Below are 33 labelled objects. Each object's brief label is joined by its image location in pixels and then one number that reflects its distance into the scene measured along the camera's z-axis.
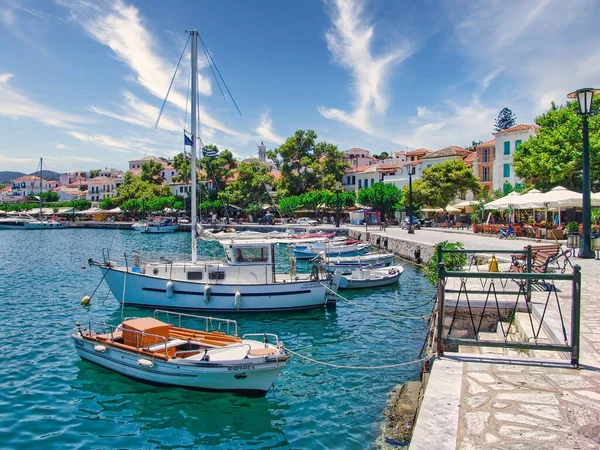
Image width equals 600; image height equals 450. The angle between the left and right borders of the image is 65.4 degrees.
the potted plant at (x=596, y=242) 19.31
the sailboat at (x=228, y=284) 17.45
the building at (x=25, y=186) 150.25
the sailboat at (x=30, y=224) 82.38
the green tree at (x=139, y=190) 94.62
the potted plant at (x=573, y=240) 20.47
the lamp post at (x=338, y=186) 45.28
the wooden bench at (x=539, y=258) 11.85
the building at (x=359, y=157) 100.56
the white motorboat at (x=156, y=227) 71.92
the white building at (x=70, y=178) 167.00
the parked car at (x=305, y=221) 65.54
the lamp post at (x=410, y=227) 40.12
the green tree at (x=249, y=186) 75.88
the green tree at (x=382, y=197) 64.19
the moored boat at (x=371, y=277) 22.52
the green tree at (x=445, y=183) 51.03
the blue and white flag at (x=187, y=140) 19.69
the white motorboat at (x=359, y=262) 25.34
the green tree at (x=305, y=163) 76.62
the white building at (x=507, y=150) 52.78
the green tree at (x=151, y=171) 101.94
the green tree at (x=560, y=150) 31.16
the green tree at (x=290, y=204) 69.75
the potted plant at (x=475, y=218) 42.68
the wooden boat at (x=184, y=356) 9.48
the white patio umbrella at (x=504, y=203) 28.23
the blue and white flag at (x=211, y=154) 24.88
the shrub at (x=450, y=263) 16.09
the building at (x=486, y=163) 61.06
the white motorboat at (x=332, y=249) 33.19
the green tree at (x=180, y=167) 89.50
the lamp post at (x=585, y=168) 14.12
